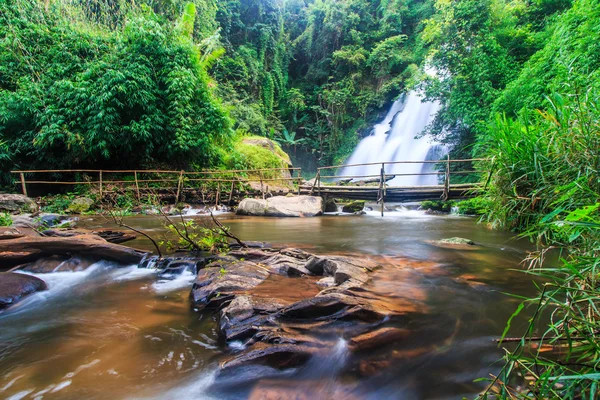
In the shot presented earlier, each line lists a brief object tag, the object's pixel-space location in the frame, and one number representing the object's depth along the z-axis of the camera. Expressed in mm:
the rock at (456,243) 4477
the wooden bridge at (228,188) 8859
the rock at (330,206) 10867
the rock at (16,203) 7414
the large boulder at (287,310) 1834
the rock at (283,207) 9305
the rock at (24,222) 5184
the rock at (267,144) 15367
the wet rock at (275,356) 1720
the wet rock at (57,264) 3467
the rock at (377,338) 1866
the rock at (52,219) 5848
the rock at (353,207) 10750
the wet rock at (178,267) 3453
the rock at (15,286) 2670
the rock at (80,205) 8656
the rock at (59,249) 3393
